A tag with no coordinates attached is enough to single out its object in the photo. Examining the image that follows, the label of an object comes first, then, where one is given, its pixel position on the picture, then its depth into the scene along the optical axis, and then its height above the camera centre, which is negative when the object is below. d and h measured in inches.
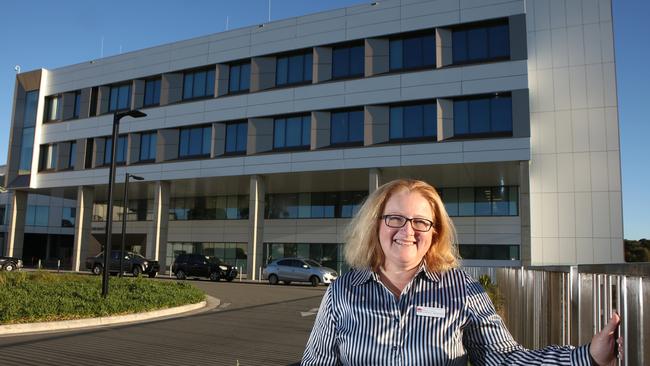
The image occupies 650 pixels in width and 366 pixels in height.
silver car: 1176.8 -44.9
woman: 92.2 -8.3
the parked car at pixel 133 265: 1317.7 -43.0
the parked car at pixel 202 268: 1321.4 -45.5
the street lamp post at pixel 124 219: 1105.4 +54.3
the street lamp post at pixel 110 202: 595.5 +47.3
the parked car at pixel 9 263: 1469.0 -50.3
